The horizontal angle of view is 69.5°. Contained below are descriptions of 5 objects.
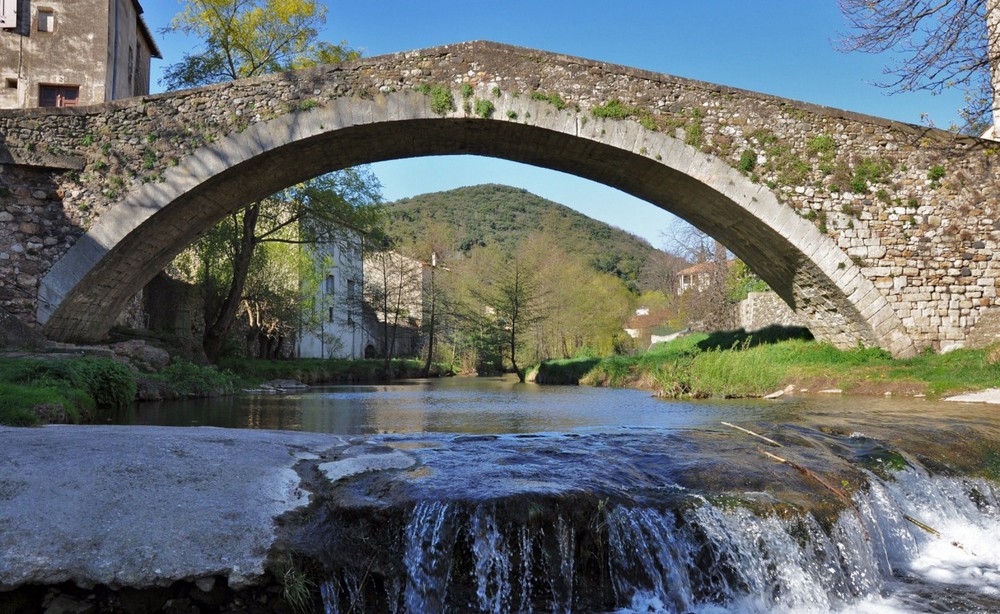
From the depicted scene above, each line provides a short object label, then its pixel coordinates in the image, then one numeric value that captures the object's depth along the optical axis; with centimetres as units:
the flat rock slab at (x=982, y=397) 809
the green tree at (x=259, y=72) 1661
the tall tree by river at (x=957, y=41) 757
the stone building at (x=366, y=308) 3087
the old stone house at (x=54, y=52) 1712
